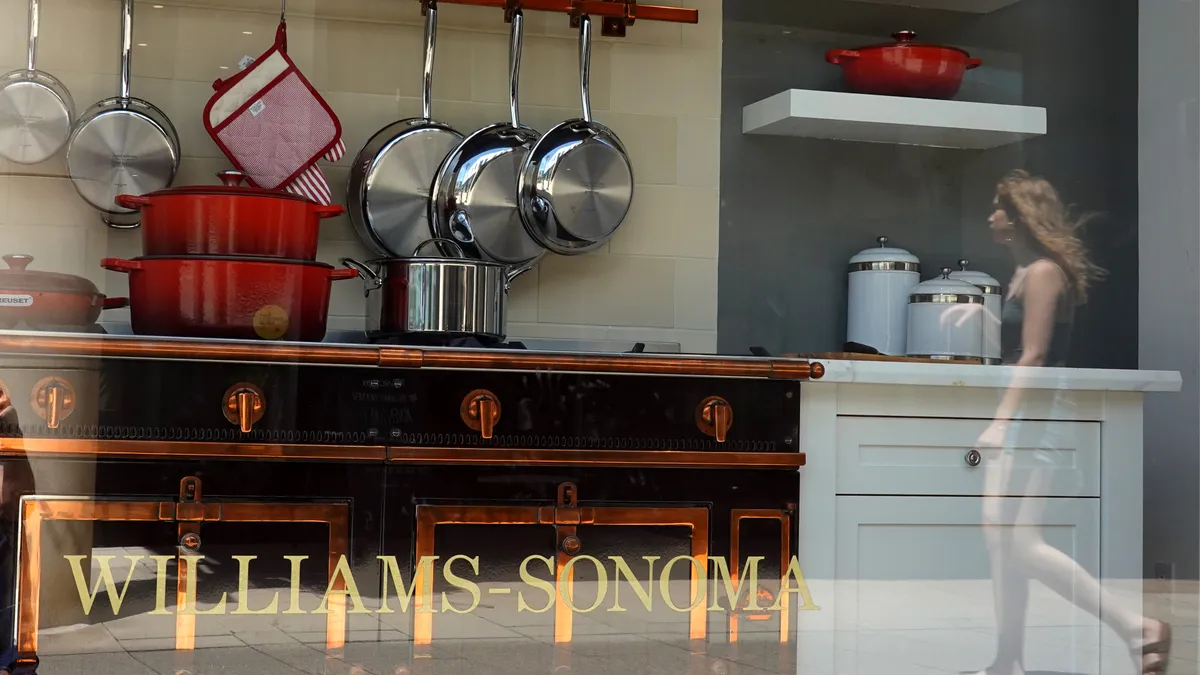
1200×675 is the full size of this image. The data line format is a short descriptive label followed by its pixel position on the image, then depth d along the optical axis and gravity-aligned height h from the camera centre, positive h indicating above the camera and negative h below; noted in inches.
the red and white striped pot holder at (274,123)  68.5 +13.0
